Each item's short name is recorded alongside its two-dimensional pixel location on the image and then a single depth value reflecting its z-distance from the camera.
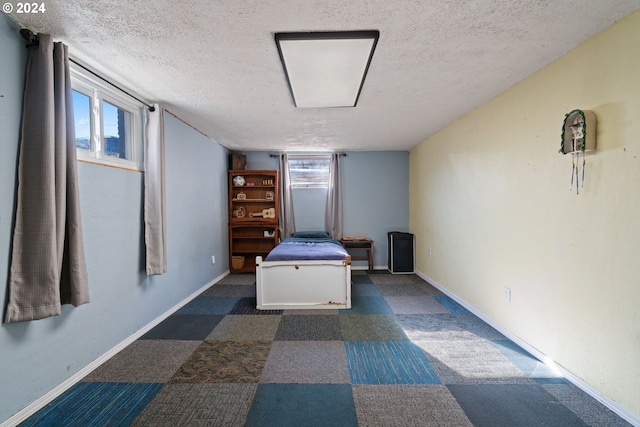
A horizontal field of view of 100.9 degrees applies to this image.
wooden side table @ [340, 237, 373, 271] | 4.54
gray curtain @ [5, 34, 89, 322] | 1.40
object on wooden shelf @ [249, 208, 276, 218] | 4.57
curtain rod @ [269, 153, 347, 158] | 4.73
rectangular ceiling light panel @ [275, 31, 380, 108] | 1.53
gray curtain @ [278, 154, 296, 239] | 4.66
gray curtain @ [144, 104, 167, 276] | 2.35
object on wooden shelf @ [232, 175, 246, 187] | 4.53
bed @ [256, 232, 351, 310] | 2.88
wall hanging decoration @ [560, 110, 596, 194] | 1.52
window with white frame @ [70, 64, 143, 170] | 1.83
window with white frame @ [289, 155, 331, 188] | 4.84
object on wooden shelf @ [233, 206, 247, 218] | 4.60
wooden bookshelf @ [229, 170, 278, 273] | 4.50
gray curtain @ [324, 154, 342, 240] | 4.67
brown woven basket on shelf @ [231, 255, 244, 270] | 4.45
